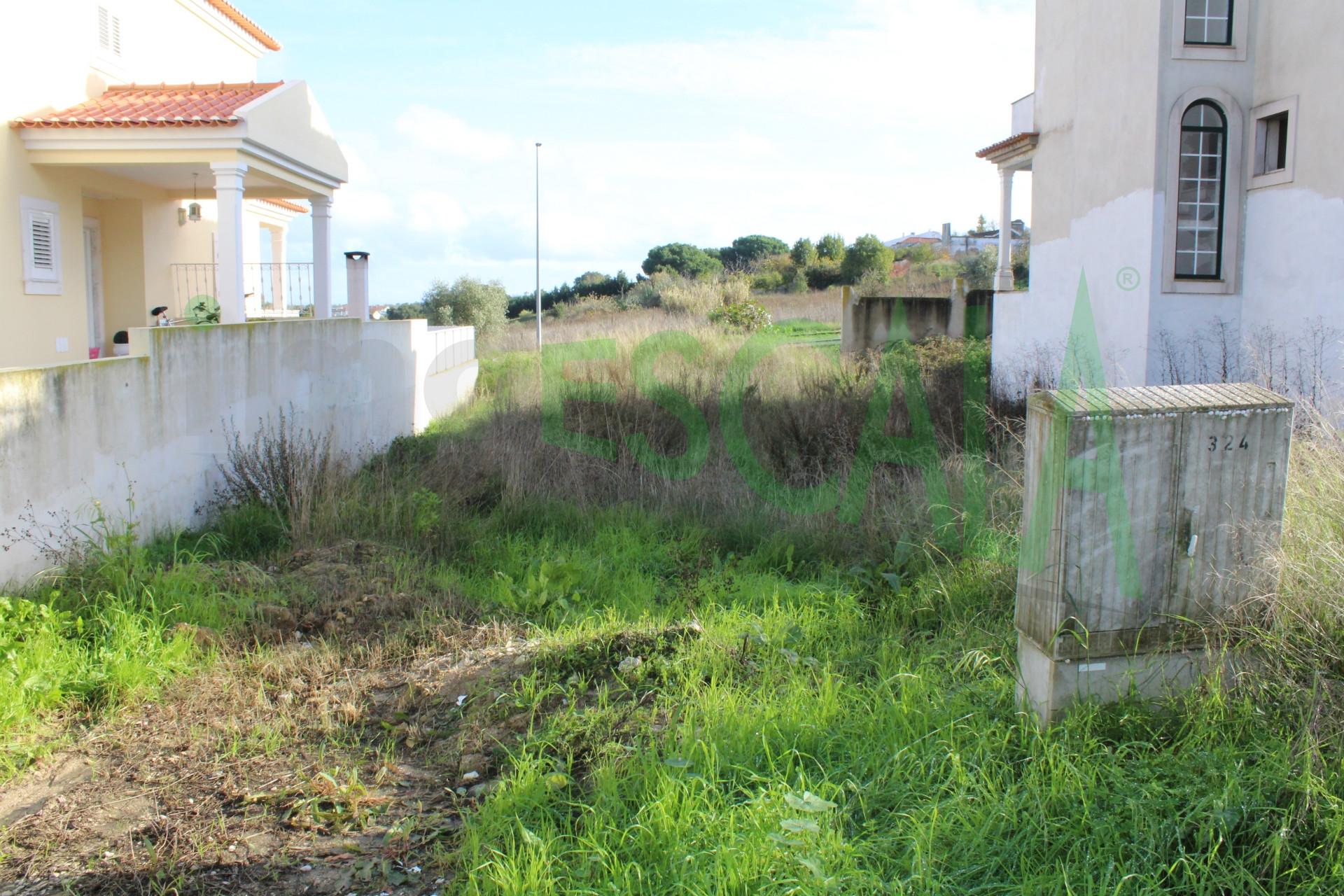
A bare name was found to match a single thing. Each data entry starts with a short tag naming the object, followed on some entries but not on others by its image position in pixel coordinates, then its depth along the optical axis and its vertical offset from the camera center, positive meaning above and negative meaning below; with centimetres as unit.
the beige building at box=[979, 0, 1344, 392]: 970 +189
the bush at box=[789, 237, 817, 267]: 4228 +442
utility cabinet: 355 -65
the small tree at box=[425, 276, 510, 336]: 3177 +151
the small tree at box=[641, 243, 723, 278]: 4650 +458
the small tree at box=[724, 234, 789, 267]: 5144 +572
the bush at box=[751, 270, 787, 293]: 4006 +290
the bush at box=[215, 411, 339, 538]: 786 -110
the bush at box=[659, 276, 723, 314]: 2519 +144
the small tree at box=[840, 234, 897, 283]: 3866 +386
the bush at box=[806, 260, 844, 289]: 4025 +324
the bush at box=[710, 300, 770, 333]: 2303 +86
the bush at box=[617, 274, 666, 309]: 3219 +191
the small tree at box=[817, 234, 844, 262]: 4212 +467
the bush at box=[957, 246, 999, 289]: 3183 +311
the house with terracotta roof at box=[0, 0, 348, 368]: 1080 +226
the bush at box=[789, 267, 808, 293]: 3950 +290
